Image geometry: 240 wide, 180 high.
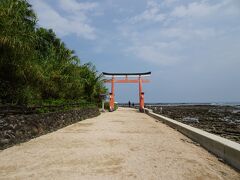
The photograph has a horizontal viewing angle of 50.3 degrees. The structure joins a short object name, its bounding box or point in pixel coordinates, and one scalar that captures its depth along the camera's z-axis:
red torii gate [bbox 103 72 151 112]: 28.38
